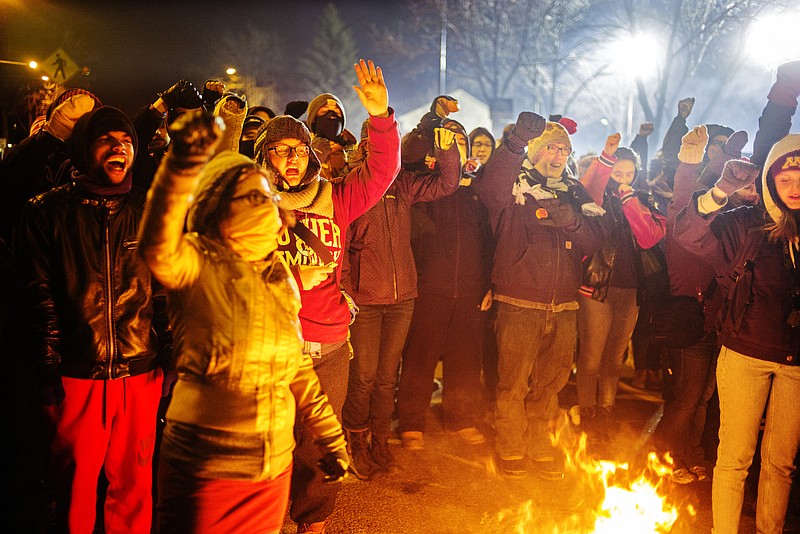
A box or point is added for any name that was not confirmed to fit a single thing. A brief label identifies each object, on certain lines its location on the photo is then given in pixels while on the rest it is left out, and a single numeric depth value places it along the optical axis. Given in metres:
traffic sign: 8.52
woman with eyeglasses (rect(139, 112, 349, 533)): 2.30
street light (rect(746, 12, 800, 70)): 18.85
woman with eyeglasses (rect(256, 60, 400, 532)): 3.68
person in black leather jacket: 3.34
